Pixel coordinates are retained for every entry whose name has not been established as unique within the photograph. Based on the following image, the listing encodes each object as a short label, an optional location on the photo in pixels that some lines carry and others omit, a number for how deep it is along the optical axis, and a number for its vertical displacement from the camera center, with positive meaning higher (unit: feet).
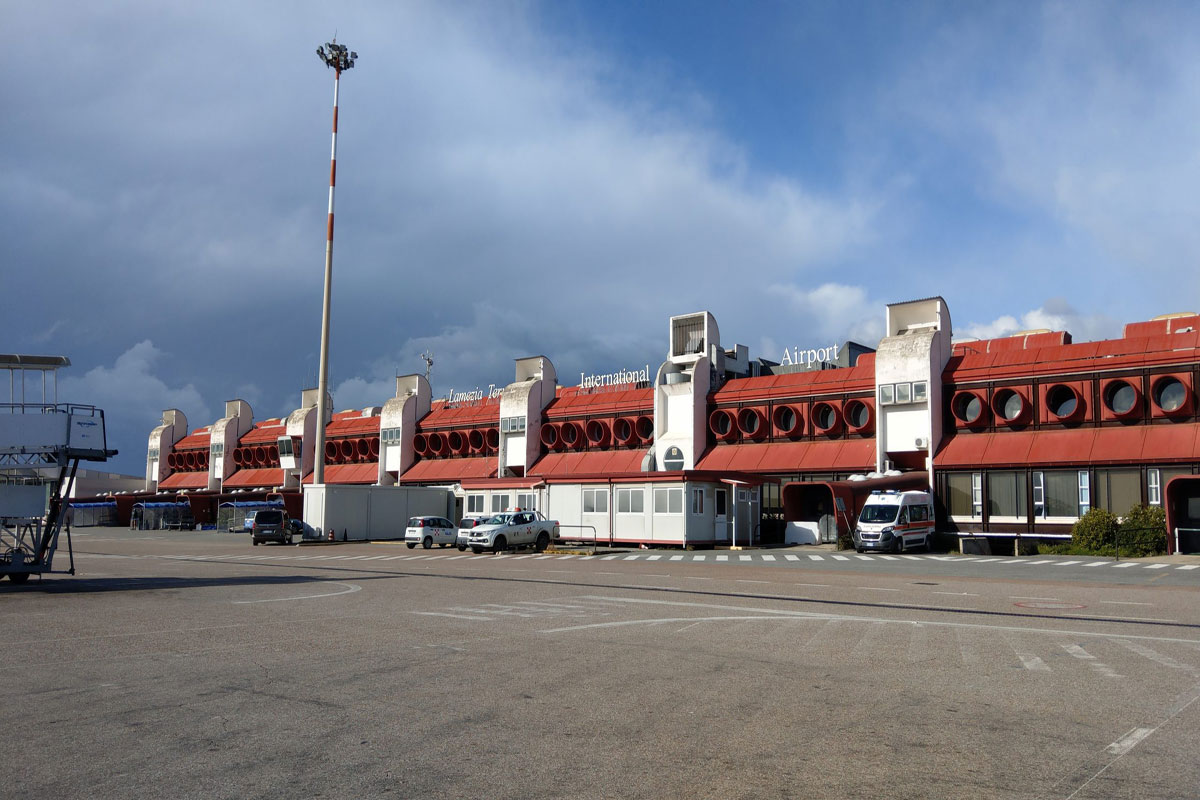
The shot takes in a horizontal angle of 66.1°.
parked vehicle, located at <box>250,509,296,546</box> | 167.22 -5.99
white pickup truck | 132.77 -5.42
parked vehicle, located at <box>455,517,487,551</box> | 134.82 -4.71
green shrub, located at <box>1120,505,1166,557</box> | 121.39 -4.38
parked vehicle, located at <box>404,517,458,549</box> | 150.10 -6.13
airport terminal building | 136.98 +11.30
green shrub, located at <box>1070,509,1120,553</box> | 125.08 -4.16
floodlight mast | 184.24 +46.92
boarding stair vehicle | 73.77 +1.68
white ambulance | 132.98 -3.65
